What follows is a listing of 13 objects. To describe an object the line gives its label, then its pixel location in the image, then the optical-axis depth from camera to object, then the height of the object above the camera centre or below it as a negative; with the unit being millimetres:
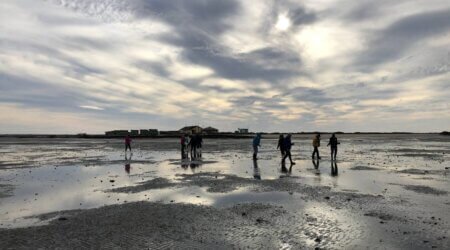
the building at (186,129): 159375 +4108
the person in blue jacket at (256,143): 31419 -428
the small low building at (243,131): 188925 +3579
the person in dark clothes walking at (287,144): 27828 -461
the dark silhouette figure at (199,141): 39006 -315
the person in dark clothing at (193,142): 36531 -387
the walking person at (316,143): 30641 -429
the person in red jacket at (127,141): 39412 -298
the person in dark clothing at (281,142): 28697 -325
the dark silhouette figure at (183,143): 36612 -485
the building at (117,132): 173525 +2899
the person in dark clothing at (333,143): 30094 -425
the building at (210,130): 171312 +3752
